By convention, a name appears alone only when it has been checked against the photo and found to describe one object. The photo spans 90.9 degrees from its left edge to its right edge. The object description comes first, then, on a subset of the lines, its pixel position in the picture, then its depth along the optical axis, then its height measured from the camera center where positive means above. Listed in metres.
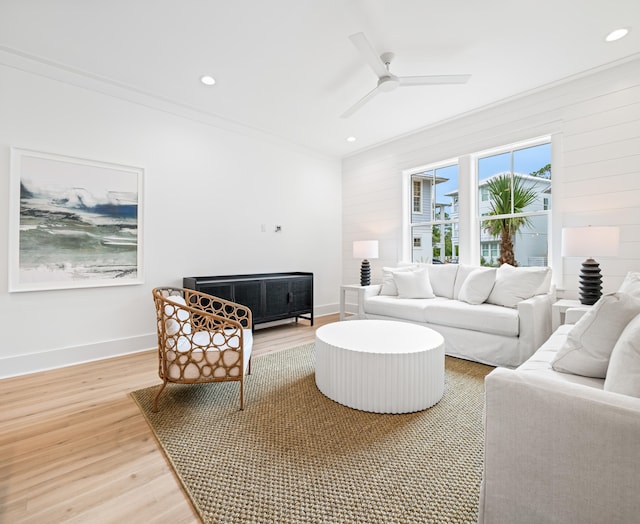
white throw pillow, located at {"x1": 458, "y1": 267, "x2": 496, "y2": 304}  3.32 -0.26
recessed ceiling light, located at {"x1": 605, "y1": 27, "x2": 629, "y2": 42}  2.48 +1.84
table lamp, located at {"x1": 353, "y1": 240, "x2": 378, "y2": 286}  4.67 +0.10
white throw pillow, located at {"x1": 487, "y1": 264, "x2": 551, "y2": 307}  3.10 -0.23
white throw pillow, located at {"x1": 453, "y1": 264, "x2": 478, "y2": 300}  3.74 -0.19
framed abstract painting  2.76 +0.34
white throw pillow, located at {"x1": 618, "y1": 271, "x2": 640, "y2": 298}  1.59 -0.13
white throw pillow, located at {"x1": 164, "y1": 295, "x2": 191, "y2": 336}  2.10 -0.43
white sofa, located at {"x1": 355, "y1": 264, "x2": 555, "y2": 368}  2.81 -0.47
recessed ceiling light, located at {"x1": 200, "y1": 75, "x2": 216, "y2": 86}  3.09 +1.79
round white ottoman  2.06 -0.75
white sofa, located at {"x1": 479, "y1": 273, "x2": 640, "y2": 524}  0.90 -0.57
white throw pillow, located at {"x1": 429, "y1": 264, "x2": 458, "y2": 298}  3.85 -0.22
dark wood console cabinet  3.60 -0.40
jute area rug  1.31 -1.02
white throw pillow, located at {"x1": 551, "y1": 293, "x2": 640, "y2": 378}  1.31 -0.32
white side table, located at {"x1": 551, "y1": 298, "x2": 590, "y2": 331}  2.79 -0.44
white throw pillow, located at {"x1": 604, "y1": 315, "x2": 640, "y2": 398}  1.01 -0.35
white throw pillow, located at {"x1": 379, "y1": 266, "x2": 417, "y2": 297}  4.14 -0.30
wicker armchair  2.09 -0.64
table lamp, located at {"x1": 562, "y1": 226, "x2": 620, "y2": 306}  2.62 +0.12
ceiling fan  2.63 +1.60
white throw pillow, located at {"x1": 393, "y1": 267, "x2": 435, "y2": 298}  3.84 -0.28
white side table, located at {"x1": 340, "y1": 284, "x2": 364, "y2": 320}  4.20 -0.50
